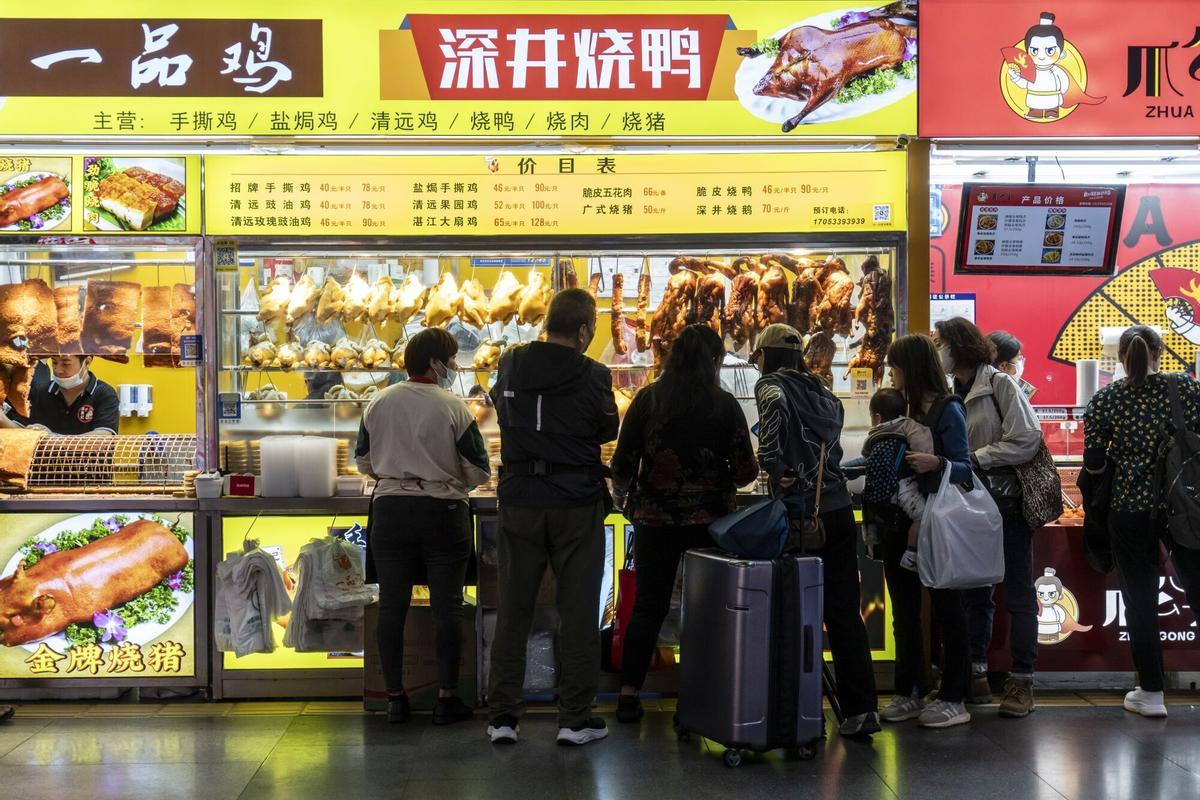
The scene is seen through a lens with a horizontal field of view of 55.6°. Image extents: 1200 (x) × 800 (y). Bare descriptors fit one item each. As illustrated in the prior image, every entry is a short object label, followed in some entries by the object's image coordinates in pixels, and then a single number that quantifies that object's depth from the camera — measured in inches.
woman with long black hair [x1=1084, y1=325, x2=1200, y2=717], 204.4
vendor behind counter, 247.8
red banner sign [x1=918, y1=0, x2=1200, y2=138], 231.6
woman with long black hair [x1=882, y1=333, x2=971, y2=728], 196.5
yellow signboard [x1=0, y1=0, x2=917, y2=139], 226.5
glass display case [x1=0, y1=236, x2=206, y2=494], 232.7
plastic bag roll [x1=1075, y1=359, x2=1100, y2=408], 259.1
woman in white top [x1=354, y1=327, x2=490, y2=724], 201.9
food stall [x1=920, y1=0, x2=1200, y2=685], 231.5
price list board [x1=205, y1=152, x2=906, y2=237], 235.0
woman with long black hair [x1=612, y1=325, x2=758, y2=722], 191.5
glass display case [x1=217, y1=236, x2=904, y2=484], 240.4
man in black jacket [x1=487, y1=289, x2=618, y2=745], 190.5
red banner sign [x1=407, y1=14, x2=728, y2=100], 229.5
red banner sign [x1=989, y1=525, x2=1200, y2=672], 230.7
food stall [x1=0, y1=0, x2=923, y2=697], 226.7
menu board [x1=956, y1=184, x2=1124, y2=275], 238.2
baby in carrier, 196.9
